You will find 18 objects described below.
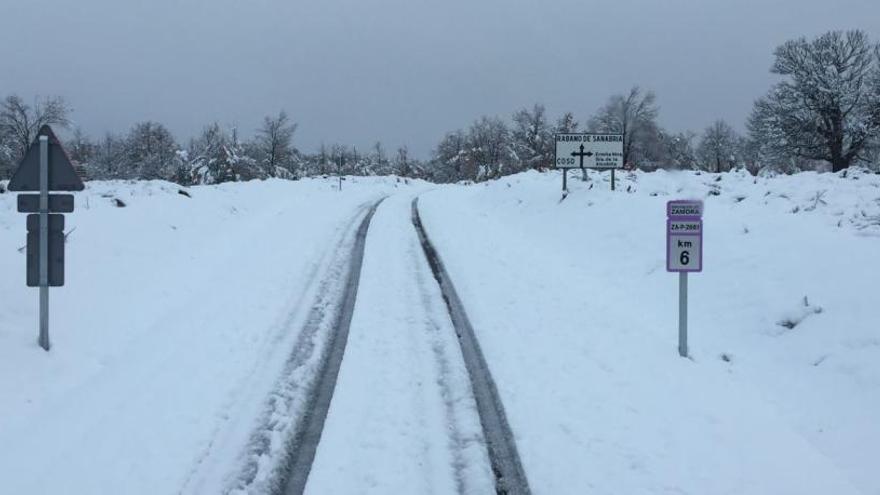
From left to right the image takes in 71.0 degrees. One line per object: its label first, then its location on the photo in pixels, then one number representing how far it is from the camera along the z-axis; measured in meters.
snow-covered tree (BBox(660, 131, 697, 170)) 60.59
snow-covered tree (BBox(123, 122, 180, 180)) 78.75
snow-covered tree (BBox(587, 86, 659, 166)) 53.34
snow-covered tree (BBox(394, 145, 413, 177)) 120.31
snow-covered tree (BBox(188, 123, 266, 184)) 71.31
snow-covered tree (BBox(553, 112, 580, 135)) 76.44
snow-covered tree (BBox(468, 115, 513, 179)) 82.20
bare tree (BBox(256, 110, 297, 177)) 82.31
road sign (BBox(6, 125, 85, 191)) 6.50
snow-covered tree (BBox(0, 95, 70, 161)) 56.06
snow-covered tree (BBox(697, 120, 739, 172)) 83.36
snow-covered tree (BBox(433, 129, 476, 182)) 93.34
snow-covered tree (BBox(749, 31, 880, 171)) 31.11
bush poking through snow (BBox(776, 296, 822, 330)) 7.44
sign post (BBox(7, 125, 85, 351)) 6.55
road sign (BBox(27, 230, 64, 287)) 6.59
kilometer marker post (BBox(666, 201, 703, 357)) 7.21
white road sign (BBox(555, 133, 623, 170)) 19.73
